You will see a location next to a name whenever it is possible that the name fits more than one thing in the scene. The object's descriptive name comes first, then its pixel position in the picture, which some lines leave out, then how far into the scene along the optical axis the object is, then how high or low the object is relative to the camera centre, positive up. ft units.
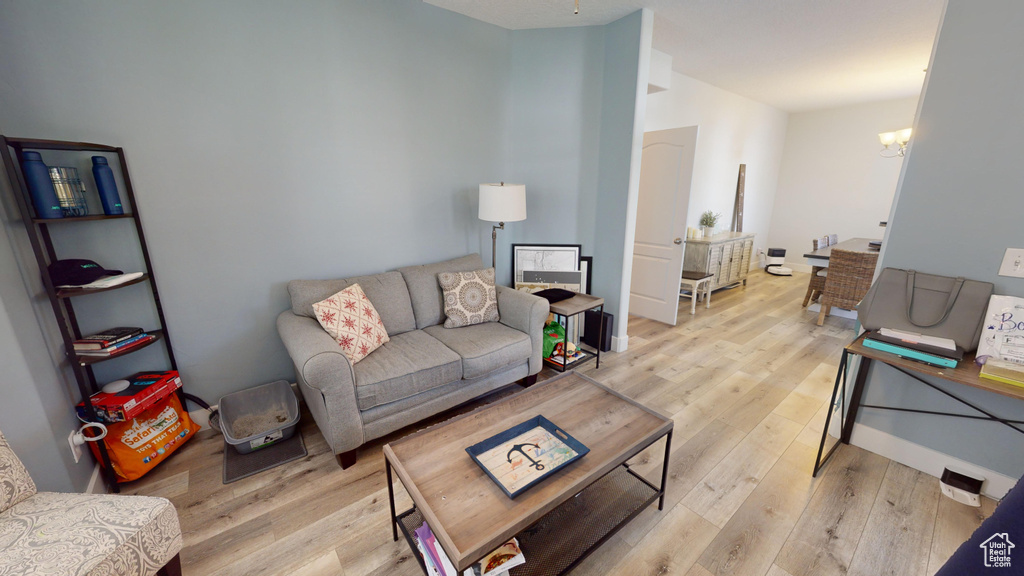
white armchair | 3.22 -3.03
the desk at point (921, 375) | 4.74 -2.35
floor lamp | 8.80 -0.13
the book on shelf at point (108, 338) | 5.70 -2.11
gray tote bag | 5.50 -1.68
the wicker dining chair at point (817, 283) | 14.34 -3.28
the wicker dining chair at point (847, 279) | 12.21 -2.75
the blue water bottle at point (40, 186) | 5.02 +0.19
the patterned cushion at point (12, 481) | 3.74 -2.80
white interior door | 11.87 -0.80
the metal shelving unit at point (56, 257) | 4.92 -0.77
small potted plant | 16.86 -1.18
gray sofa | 6.09 -2.97
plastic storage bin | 6.68 -4.14
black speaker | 10.60 -3.80
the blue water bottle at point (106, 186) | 5.71 +0.21
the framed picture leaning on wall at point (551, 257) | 10.67 -1.66
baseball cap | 5.42 -1.04
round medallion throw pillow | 8.80 -2.35
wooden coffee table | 3.81 -3.16
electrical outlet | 5.39 -3.53
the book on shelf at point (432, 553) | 4.03 -3.88
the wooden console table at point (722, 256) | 15.43 -2.55
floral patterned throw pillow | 6.88 -2.31
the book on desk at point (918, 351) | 5.17 -2.18
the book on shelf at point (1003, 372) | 4.73 -2.26
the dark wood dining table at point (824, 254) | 13.46 -2.13
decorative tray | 4.27 -3.11
